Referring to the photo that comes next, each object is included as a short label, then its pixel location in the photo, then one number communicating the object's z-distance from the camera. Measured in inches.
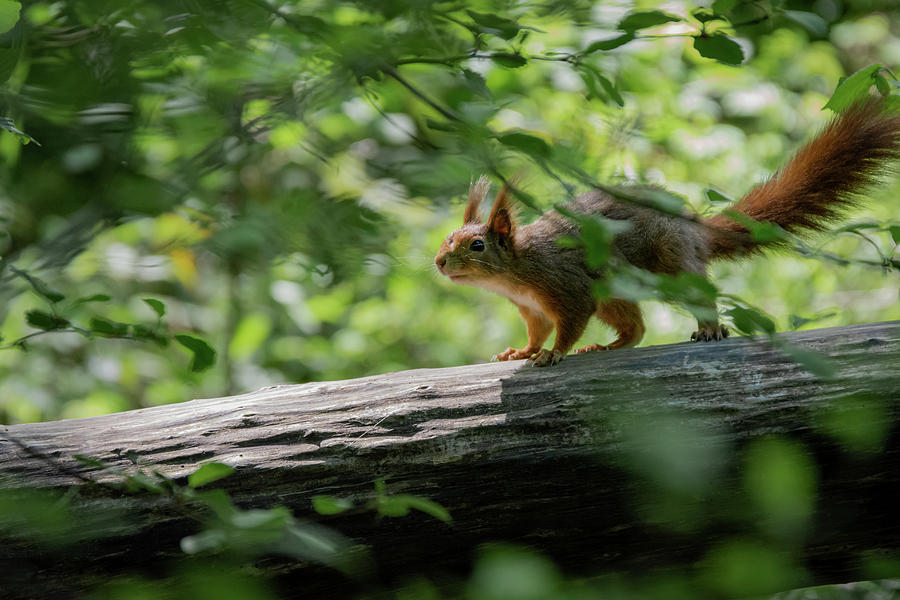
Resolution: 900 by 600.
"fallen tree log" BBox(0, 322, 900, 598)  238.7
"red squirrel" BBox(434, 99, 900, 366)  244.3
